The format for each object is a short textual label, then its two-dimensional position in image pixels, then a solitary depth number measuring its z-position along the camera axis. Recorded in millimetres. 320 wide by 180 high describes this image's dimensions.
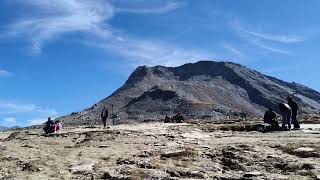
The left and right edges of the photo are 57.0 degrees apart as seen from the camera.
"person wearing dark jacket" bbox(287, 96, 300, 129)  14613
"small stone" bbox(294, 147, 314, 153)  9008
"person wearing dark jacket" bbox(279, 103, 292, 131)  14375
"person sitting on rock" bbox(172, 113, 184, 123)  25202
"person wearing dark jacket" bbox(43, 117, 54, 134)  18026
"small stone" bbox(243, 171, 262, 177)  7485
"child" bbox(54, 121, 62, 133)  18542
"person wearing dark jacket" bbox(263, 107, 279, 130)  14966
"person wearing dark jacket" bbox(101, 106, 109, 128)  22395
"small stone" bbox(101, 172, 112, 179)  7811
